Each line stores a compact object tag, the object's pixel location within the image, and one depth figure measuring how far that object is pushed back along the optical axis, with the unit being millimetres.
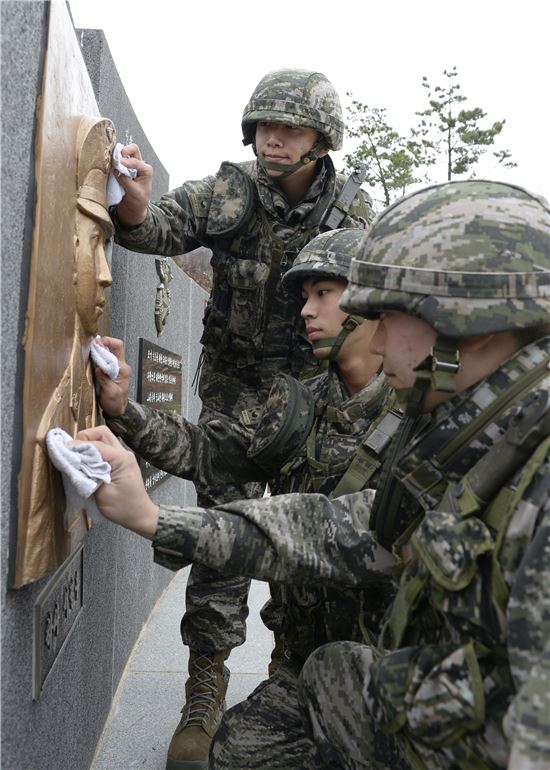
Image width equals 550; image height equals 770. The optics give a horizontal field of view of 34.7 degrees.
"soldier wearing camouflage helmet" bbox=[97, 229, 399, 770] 2373
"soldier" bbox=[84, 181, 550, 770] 1479
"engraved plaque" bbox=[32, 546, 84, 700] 1896
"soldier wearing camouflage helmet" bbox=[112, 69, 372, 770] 3277
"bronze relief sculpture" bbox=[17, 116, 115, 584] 1712
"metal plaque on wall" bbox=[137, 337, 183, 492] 3773
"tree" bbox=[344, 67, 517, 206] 20781
